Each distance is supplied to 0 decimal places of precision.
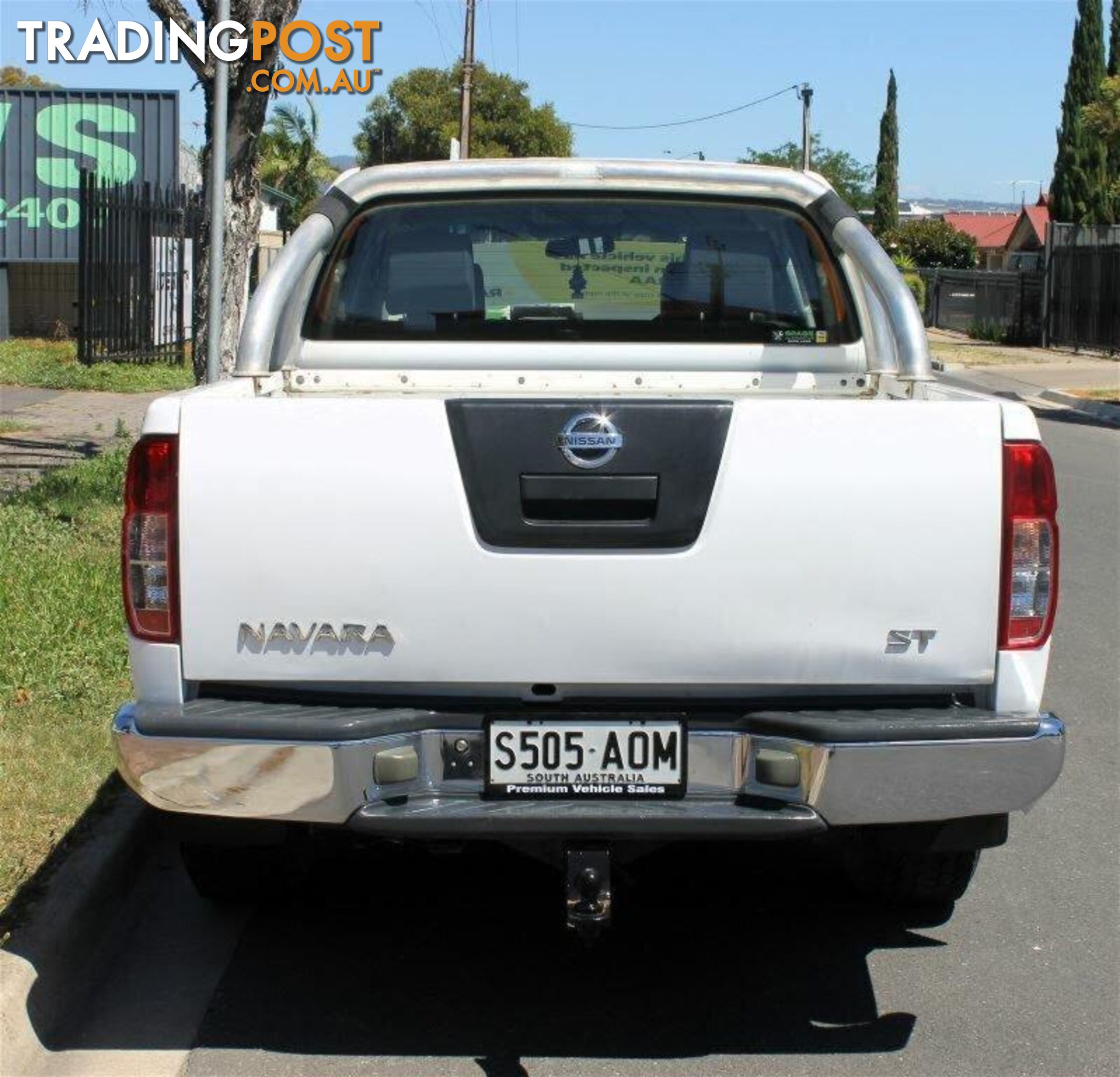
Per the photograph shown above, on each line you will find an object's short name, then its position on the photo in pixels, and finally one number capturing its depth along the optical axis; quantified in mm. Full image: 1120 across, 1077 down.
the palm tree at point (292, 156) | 52812
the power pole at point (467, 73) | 43094
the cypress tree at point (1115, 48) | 39219
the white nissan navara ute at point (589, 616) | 3594
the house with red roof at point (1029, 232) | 75156
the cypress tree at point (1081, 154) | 41531
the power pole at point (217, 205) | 8617
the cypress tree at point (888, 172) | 68500
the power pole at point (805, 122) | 61734
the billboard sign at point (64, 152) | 24953
